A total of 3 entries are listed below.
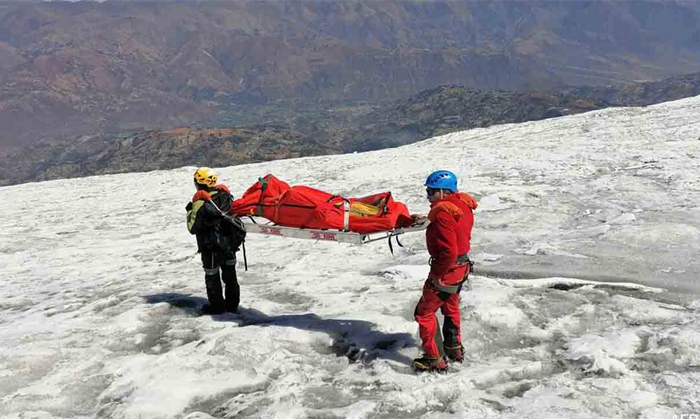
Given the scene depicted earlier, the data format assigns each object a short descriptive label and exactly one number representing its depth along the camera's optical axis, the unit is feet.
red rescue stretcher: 24.02
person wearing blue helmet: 19.88
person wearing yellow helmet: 26.58
